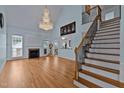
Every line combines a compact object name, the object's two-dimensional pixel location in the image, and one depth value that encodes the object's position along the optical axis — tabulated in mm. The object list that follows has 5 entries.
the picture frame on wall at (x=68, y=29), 5689
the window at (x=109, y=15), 6335
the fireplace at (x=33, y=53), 6671
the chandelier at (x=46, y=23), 4015
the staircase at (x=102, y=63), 1735
